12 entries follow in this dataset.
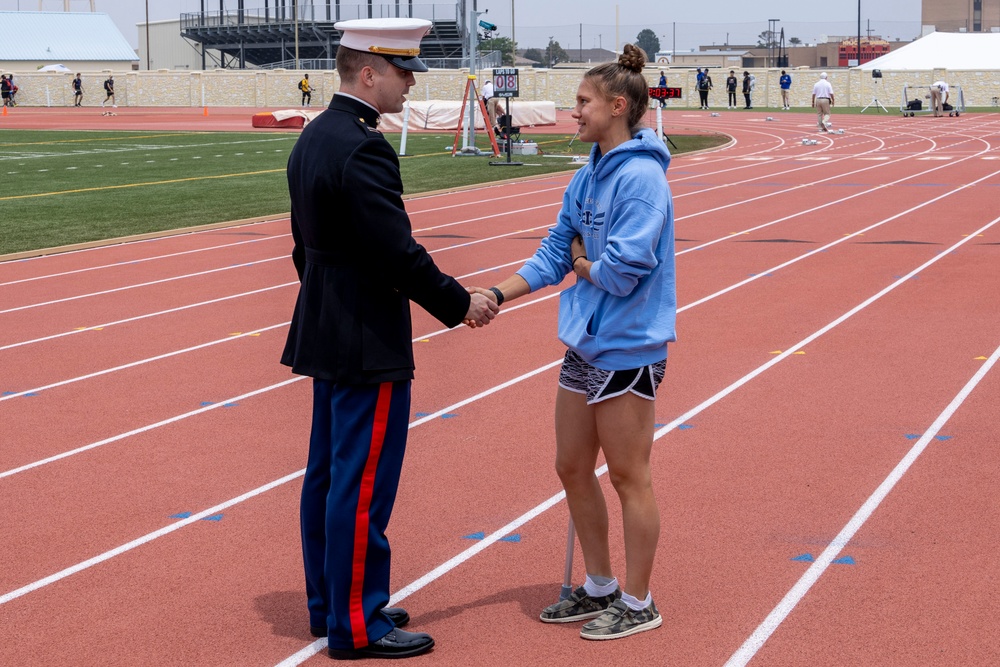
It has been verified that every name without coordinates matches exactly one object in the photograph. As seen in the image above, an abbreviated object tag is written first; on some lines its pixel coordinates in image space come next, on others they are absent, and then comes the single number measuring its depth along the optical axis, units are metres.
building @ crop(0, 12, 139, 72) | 101.88
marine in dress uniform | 3.88
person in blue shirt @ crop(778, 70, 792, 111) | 55.78
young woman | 4.00
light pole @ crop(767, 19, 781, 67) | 127.62
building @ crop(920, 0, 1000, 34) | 137.50
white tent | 66.12
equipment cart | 50.03
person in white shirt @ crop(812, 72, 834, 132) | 38.09
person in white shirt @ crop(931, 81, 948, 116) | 50.09
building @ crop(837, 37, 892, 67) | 127.00
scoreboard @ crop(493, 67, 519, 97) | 26.14
